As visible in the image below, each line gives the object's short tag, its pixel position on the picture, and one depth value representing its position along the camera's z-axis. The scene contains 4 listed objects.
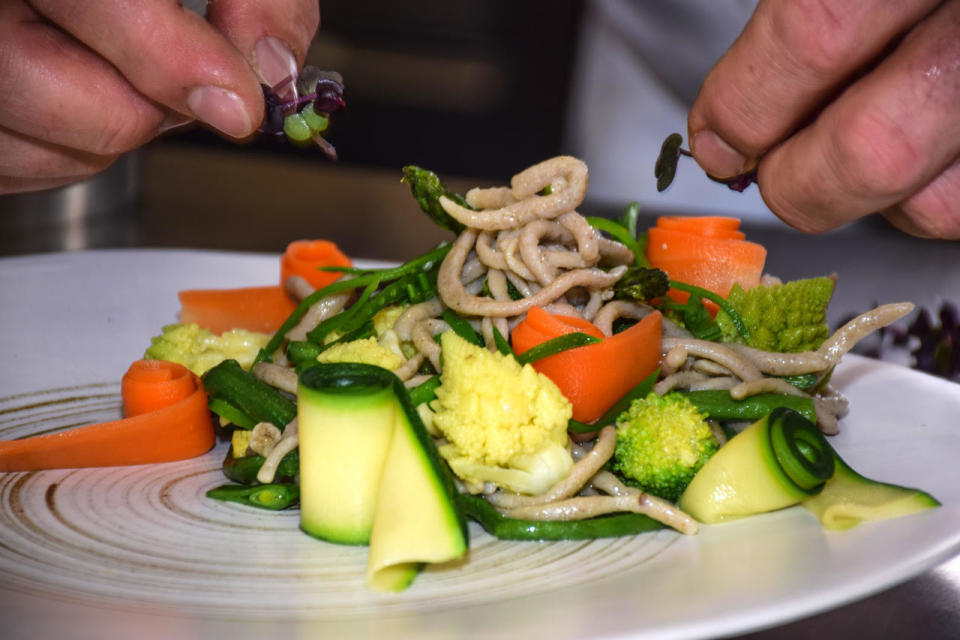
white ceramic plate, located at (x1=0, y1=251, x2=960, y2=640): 1.32
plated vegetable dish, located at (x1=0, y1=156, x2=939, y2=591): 1.67
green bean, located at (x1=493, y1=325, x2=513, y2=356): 2.07
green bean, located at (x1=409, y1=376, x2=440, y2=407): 2.01
